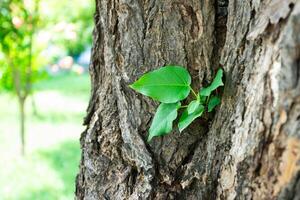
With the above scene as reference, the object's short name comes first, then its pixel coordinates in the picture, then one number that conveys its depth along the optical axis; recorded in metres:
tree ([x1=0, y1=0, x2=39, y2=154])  3.62
